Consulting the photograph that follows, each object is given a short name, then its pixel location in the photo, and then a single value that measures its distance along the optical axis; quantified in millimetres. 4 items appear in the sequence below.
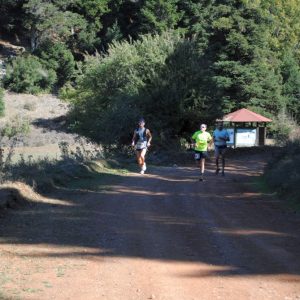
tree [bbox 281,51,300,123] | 66312
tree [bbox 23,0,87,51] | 72250
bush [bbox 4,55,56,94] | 68306
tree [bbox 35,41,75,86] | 72750
